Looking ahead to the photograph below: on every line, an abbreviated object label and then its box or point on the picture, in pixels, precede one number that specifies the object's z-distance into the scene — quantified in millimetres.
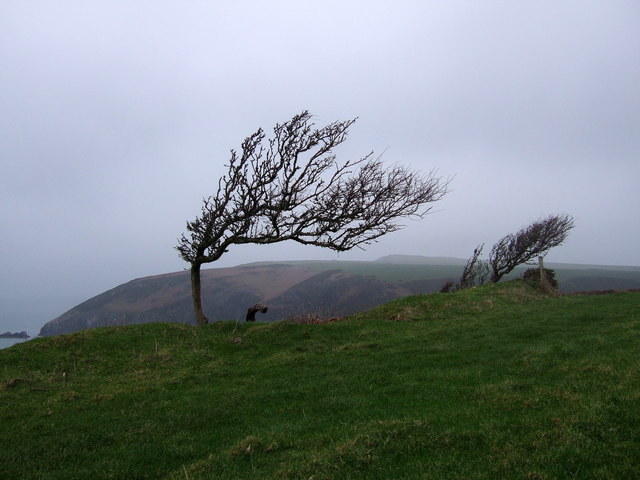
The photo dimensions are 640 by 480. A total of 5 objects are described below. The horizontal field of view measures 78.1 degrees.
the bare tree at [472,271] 42594
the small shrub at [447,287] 36331
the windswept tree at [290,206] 21266
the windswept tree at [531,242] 42938
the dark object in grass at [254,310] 22031
